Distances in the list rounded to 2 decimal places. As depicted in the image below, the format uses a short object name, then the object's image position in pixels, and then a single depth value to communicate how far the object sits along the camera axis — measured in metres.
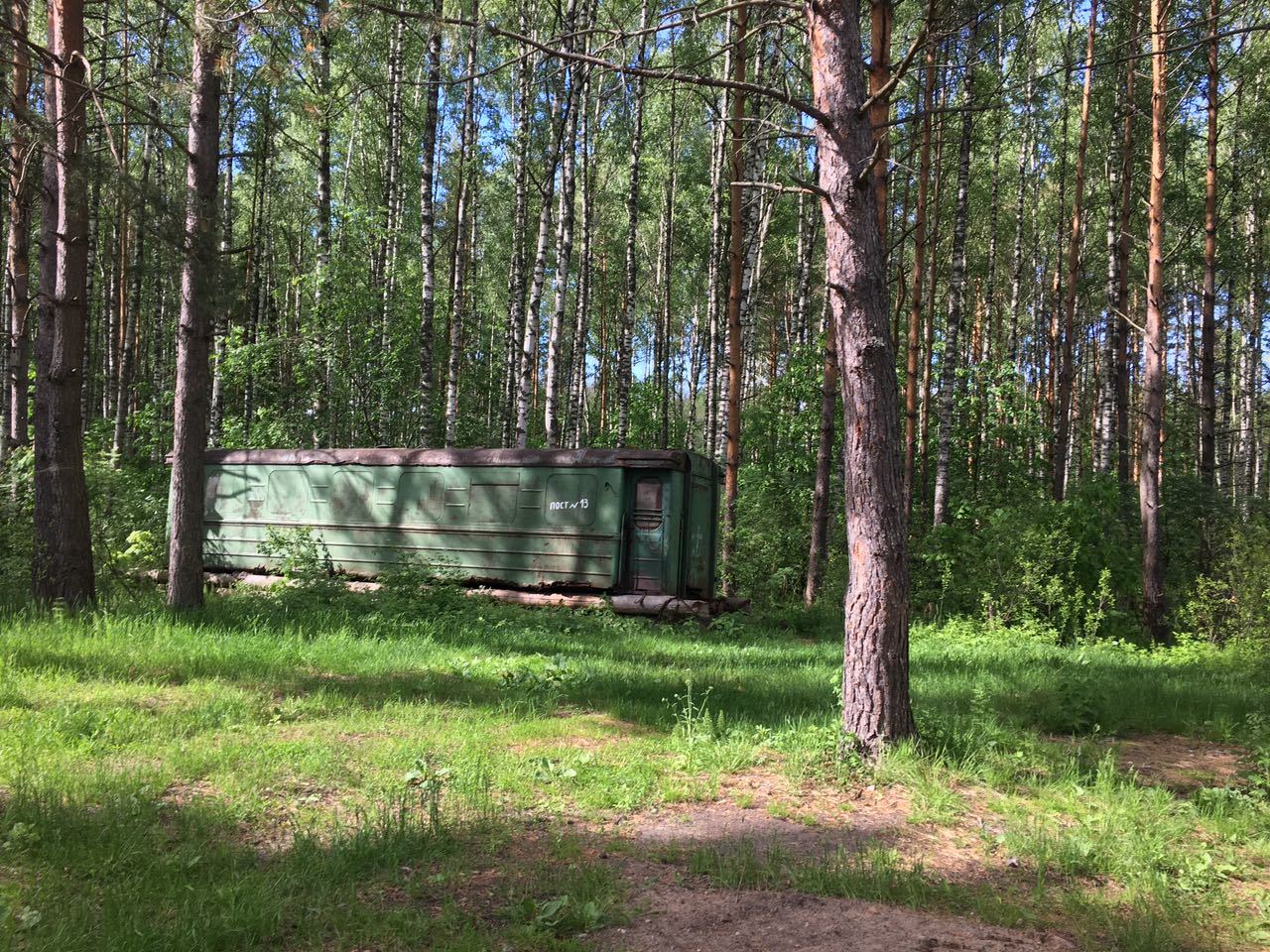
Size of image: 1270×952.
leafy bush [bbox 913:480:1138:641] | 12.05
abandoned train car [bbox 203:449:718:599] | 12.21
